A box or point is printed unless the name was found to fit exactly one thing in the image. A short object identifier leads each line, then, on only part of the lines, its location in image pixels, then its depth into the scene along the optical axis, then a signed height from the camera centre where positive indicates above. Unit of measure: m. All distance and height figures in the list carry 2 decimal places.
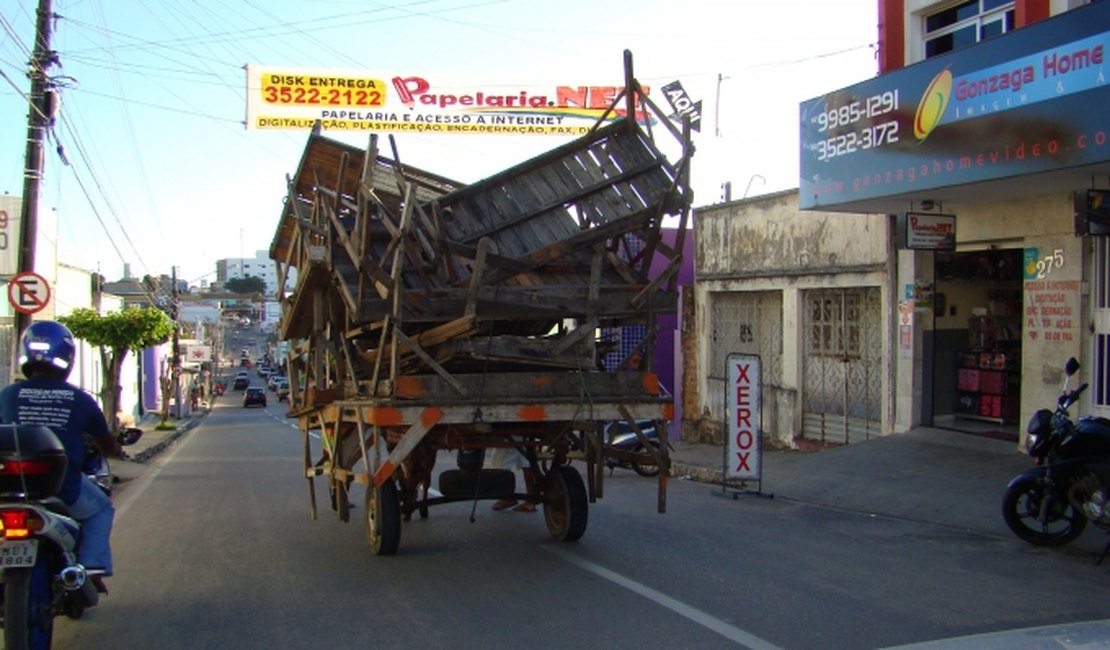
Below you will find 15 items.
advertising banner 17.66 +4.48
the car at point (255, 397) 66.25 -4.29
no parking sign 13.02 +0.53
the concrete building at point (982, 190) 10.00 +1.92
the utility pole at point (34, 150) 14.38 +2.75
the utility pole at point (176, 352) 47.53 -0.89
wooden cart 6.84 +0.24
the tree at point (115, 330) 23.58 +0.06
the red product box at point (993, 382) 13.65 -0.51
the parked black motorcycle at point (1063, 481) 7.75 -1.12
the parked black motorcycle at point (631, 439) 15.13 -1.68
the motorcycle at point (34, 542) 4.48 -1.01
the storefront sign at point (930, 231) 12.26 +1.48
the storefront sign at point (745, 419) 11.99 -0.96
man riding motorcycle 5.13 -0.44
